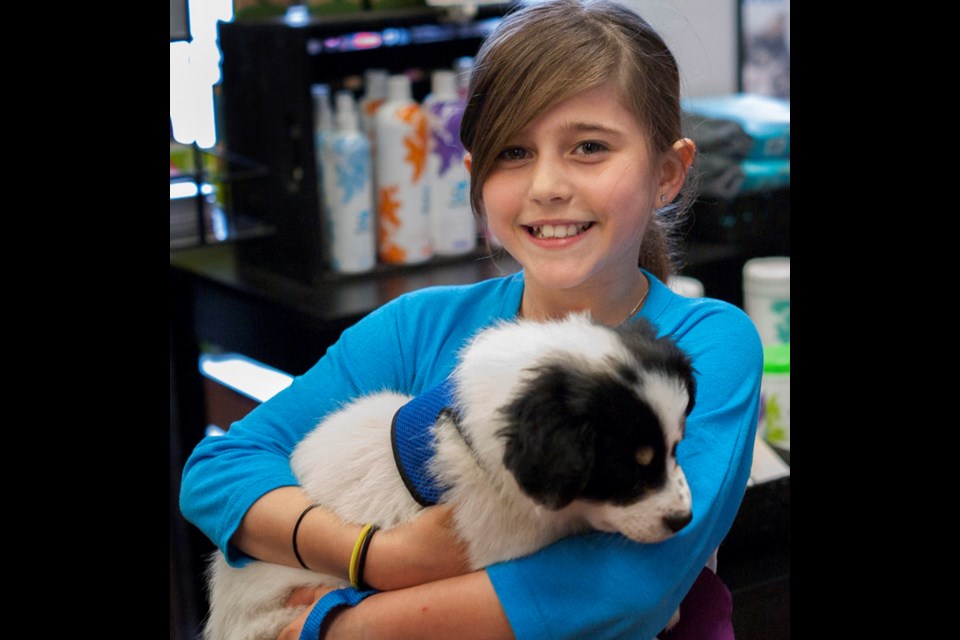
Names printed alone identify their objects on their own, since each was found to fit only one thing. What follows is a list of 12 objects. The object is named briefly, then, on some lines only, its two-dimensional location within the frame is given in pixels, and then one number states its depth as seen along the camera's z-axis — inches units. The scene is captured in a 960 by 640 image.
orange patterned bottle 91.7
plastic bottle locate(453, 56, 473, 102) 95.1
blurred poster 124.4
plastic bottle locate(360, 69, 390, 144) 93.0
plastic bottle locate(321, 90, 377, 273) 89.6
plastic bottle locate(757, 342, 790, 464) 80.1
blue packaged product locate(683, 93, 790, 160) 109.2
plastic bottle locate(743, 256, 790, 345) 96.6
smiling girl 41.6
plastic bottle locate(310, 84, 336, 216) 89.7
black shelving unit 89.0
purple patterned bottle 93.9
